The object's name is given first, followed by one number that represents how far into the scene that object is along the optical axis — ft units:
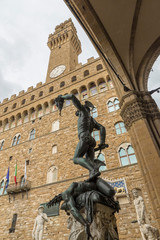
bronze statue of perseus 7.89
